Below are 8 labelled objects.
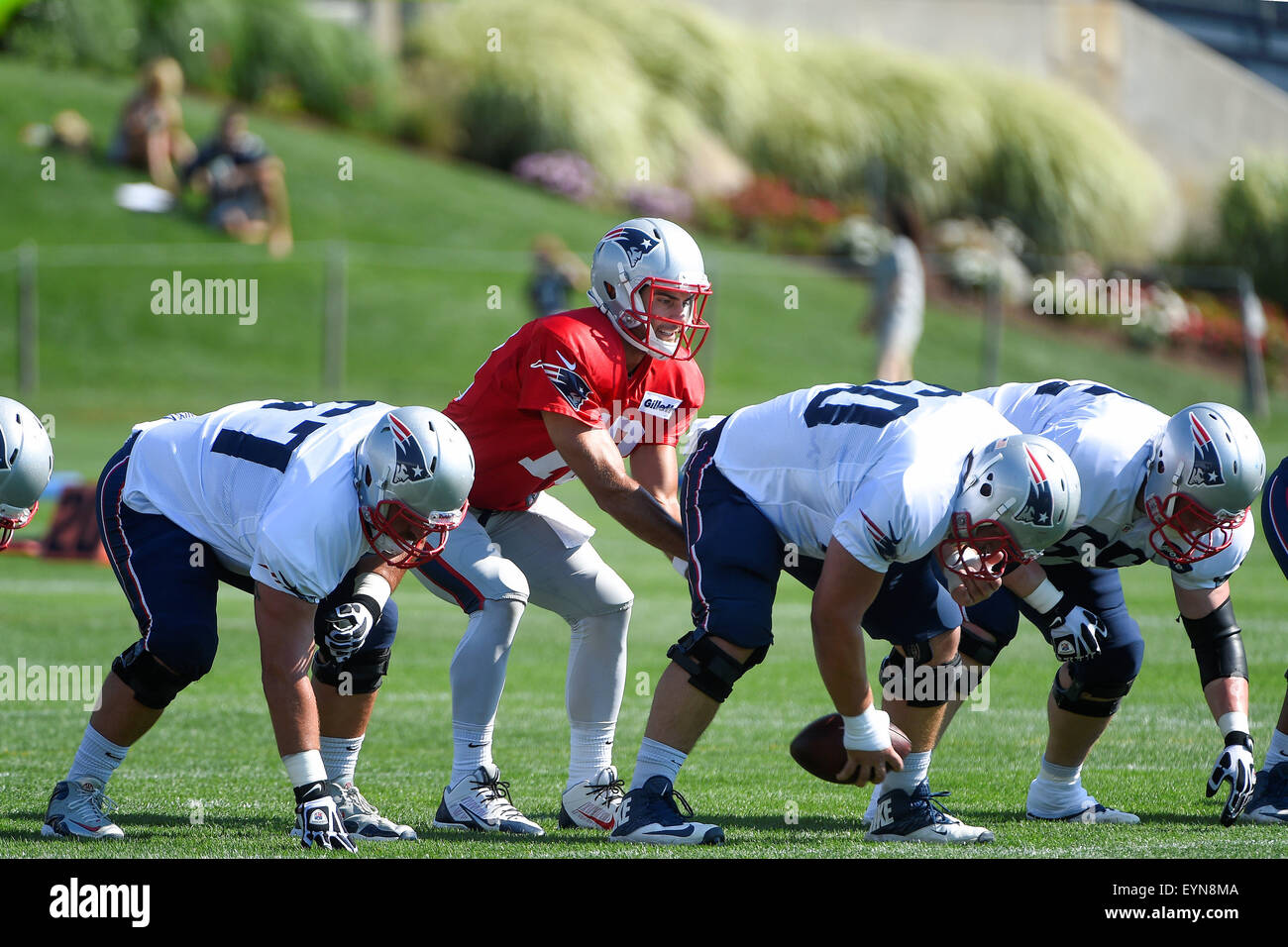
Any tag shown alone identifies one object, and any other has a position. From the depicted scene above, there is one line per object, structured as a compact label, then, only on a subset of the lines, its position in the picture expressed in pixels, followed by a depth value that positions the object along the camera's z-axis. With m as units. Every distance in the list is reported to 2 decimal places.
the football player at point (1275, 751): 10.57
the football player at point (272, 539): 8.72
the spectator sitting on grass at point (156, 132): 40.91
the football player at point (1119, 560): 9.57
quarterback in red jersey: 10.05
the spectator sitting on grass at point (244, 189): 40.28
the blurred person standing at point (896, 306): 31.50
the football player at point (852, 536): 8.70
